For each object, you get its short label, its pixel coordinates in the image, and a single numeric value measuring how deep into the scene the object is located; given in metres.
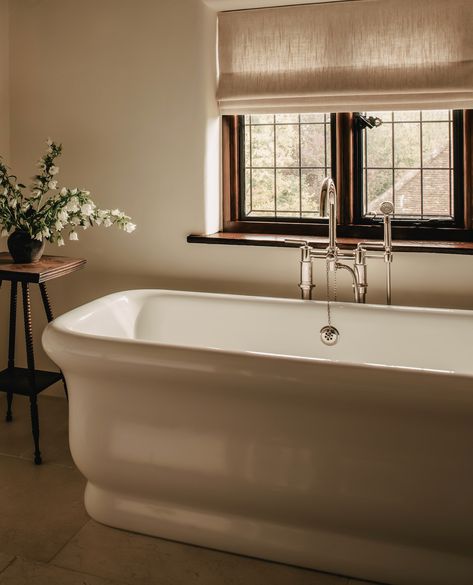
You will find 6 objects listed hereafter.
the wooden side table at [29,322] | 2.80
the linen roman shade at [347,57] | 2.85
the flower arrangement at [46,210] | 2.86
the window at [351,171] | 3.04
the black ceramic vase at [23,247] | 2.91
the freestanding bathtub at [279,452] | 1.89
